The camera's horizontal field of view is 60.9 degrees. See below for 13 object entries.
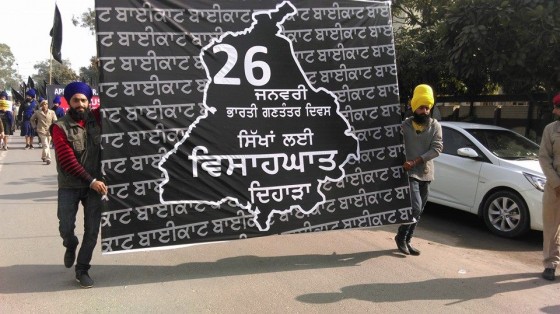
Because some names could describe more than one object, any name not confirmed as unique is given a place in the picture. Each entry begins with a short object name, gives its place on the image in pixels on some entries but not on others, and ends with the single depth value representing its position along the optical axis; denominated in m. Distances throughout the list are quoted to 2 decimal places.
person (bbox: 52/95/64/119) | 12.95
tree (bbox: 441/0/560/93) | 7.67
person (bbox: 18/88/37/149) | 15.93
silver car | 6.22
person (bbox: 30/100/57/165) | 12.06
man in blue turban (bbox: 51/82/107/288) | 4.07
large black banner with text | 4.21
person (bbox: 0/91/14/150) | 15.35
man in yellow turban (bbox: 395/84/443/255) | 5.07
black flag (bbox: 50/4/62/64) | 13.54
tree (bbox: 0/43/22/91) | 98.56
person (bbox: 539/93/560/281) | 4.69
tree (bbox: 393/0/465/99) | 11.22
